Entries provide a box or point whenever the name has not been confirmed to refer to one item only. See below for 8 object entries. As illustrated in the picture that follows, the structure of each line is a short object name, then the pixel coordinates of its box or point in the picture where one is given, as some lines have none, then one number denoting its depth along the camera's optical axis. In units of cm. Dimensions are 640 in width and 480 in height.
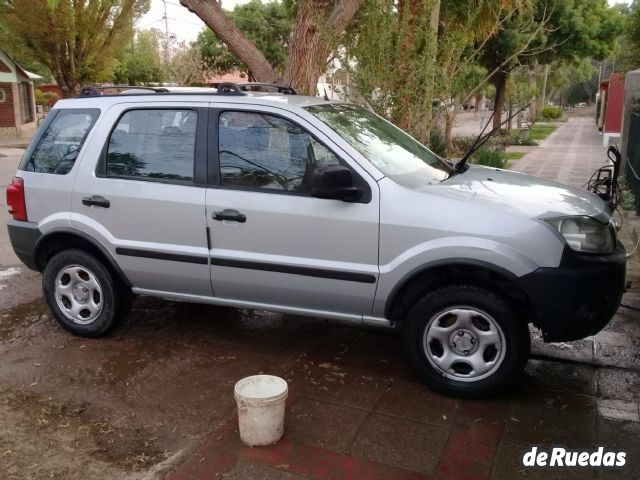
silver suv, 378
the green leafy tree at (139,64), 4462
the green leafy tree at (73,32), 2342
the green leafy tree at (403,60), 776
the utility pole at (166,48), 3553
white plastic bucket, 341
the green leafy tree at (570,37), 2200
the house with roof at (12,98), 2806
